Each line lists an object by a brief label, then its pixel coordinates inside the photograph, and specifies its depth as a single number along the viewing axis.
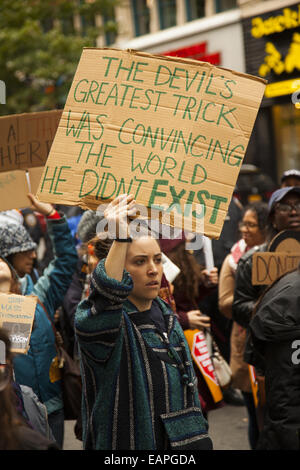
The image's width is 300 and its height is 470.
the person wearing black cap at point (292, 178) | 6.16
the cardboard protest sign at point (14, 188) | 4.09
